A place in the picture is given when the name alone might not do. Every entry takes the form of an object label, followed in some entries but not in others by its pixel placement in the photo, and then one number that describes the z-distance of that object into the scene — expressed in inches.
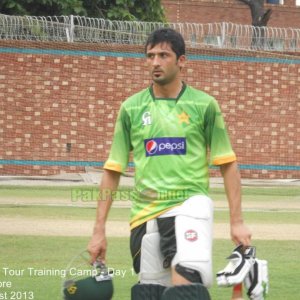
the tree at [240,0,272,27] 3275.1
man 549.6
